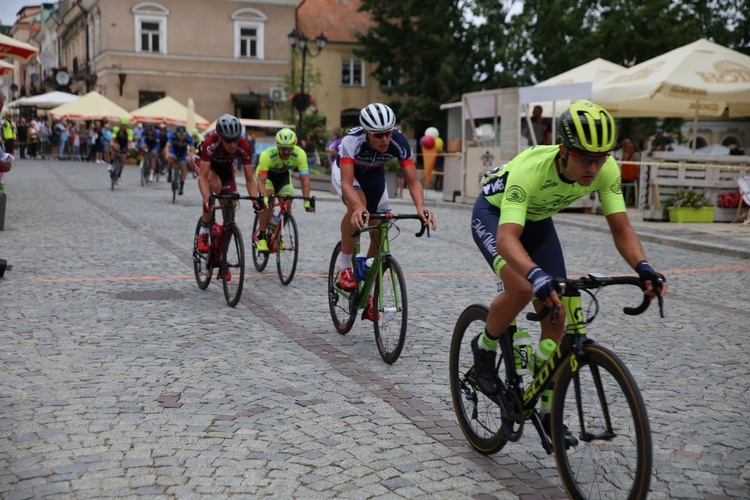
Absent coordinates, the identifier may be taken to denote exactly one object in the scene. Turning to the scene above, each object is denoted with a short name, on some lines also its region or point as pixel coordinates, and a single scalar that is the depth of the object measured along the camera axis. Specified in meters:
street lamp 33.22
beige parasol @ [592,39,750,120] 17.88
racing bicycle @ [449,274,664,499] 3.59
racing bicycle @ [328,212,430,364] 6.68
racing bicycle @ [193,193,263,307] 9.00
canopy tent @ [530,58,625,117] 21.72
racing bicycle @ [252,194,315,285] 10.22
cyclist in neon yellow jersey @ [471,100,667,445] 3.89
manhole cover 9.22
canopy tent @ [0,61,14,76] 16.22
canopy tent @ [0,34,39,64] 15.66
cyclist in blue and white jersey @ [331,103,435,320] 7.16
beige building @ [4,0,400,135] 51.50
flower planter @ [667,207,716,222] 18.36
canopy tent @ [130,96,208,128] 39.75
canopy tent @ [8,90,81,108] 45.06
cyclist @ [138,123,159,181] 29.42
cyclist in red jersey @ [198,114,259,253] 9.53
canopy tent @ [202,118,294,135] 45.41
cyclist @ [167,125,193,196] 23.39
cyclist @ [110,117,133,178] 26.36
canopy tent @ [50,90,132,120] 39.62
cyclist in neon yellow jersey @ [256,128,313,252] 10.71
